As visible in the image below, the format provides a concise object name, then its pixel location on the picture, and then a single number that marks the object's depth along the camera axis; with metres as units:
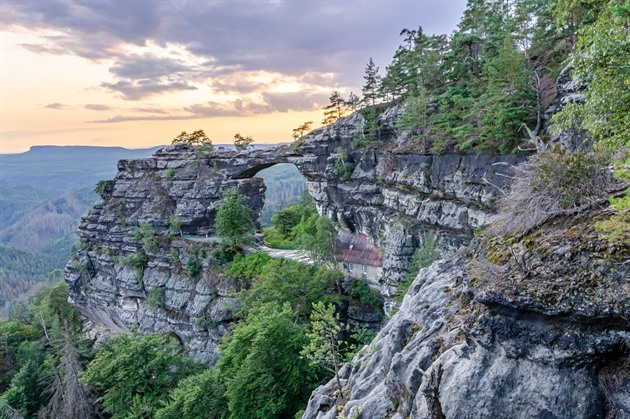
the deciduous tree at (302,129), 39.06
